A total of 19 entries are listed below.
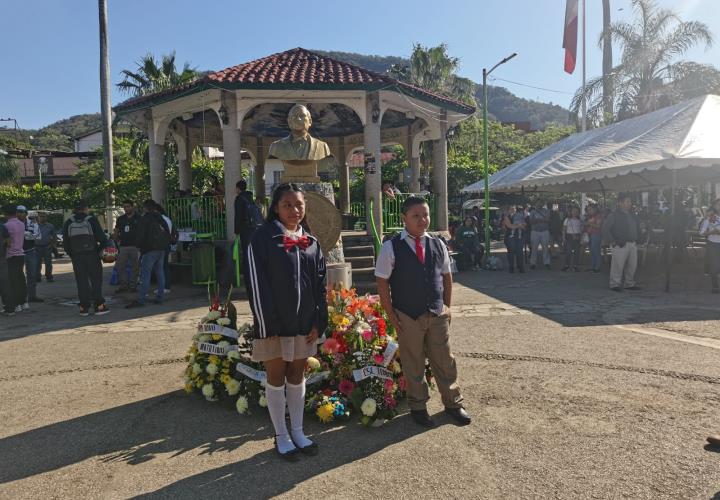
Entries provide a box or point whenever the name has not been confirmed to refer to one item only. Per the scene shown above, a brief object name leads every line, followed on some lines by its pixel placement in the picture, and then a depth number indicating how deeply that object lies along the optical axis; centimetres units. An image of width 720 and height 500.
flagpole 2205
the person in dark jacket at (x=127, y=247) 958
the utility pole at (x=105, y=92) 1914
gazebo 1094
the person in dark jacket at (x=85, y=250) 797
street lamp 1513
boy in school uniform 375
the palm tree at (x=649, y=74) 2064
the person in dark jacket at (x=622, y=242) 965
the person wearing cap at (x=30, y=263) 987
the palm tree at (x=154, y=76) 2303
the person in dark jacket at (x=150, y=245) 873
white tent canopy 1061
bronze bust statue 562
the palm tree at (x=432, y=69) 3266
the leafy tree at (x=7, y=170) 3647
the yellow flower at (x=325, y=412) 386
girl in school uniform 320
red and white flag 2002
